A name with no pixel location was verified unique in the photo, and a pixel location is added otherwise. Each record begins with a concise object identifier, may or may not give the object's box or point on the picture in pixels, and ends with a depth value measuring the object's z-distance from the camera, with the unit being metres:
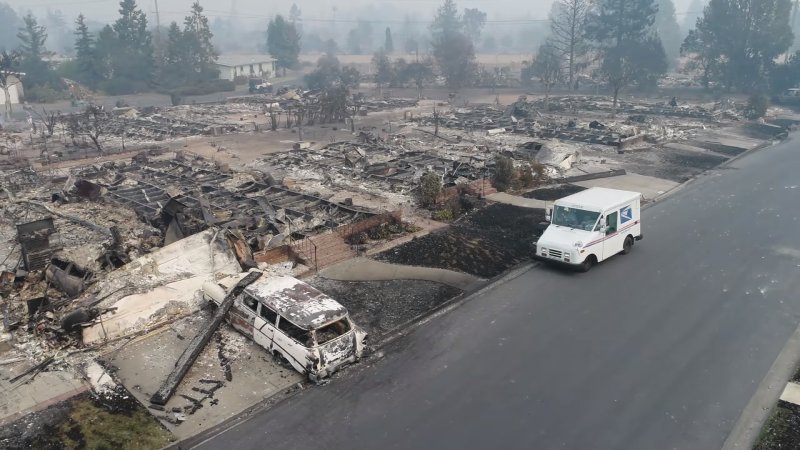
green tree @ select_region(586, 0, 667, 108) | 72.44
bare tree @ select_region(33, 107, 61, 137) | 39.94
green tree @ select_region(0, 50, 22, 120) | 51.67
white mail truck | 16.53
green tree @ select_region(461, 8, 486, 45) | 179.25
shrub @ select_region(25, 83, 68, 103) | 65.56
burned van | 11.34
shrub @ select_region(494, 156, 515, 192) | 25.72
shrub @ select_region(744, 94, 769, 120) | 49.66
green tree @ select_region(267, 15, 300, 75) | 107.25
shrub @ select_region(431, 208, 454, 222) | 21.56
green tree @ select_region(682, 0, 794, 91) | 66.50
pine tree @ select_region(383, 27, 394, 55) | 148.32
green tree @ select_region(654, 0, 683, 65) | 127.93
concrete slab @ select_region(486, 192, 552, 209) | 23.88
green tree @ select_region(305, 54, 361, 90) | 76.94
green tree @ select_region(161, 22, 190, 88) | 81.06
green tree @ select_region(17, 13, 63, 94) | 68.74
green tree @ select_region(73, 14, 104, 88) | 76.12
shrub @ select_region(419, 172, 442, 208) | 22.80
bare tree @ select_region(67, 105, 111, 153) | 38.30
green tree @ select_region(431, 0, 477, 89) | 80.25
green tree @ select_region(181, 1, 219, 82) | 81.81
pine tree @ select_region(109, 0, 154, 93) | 77.19
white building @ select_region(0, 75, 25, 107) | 61.12
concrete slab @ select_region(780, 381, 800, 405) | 10.73
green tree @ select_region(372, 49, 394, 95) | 80.62
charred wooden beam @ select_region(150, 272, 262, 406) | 10.78
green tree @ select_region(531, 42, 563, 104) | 76.21
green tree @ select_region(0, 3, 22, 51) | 163.91
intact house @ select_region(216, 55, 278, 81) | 88.31
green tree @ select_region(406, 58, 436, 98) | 79.81
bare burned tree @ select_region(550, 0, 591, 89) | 69.12
